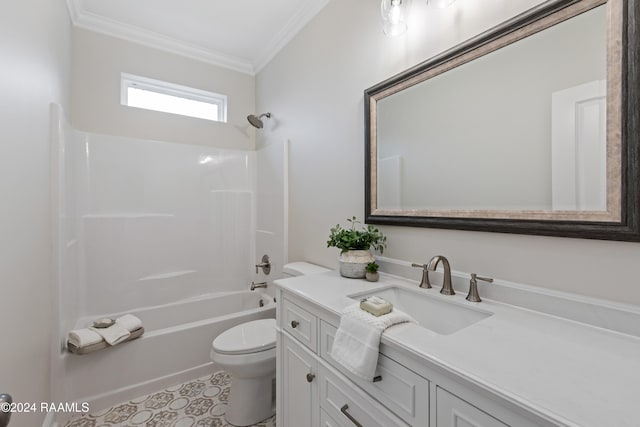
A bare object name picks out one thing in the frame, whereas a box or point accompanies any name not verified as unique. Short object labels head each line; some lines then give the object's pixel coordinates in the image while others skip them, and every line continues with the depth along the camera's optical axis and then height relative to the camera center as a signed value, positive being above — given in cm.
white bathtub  174 -99
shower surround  174 -18
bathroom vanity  53 -35
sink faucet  109 -27
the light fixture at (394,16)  128 +90
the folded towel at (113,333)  178 -79
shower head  261 +86
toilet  159 -93
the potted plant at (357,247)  138 -19
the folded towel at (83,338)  169 -78
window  243 +106
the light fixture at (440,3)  114 +87
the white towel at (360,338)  79 -38
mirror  77 +29
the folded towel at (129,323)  189 -76
